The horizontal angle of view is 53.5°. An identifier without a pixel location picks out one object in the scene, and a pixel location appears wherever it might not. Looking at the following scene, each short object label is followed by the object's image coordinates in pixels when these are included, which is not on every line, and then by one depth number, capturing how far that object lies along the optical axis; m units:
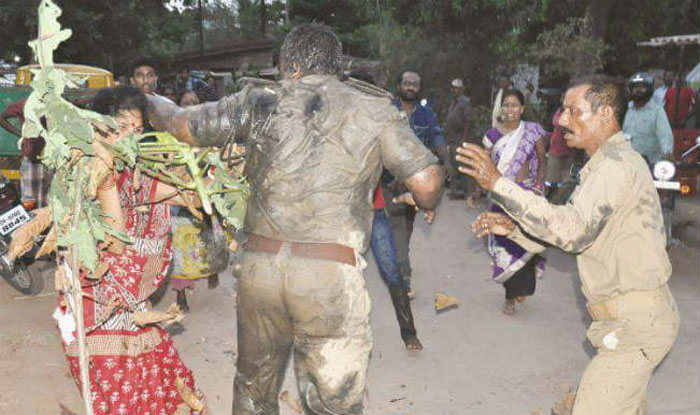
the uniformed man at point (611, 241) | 2.74
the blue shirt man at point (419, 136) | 5.70
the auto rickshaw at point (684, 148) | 7.74
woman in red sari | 3.39
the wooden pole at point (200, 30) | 25.36
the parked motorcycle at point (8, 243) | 6.10
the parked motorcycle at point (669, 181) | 6.84
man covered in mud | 2.74
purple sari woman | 5.69
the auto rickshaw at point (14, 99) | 7.63
